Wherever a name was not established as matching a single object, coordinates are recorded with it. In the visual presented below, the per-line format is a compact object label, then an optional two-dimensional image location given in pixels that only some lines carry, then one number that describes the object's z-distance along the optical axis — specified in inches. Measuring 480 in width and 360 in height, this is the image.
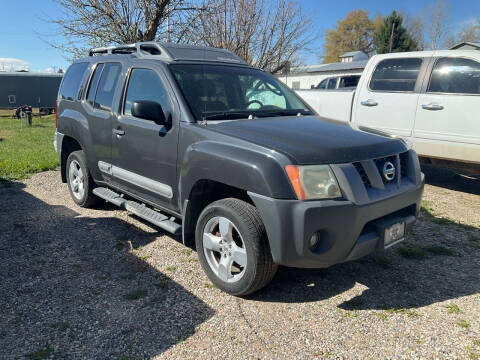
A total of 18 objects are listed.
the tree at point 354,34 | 2373.3
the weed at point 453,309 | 117.7
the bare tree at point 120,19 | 443.5
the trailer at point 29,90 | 1047.6
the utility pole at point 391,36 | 1852.9
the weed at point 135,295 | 124.5
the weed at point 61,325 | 108.6
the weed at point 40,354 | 97.2
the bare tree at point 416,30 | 1952.5
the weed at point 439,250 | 160.7
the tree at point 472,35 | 1708.9
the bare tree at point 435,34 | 1839.3
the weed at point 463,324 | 110.9
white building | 1236.2
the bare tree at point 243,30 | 472.7
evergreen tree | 1910.7
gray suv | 106.3
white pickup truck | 221.6
